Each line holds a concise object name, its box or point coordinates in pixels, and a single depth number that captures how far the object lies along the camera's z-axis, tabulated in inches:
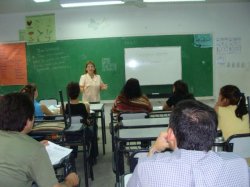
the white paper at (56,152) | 83.9
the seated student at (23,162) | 63.2
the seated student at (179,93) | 166.6
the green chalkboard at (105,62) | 257.1
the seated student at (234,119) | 115.6
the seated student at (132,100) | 163.2
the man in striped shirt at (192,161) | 44.1
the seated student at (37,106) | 155.3
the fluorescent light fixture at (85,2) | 195.8
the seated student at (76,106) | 161.9
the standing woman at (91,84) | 247.9
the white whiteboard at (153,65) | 257.6
